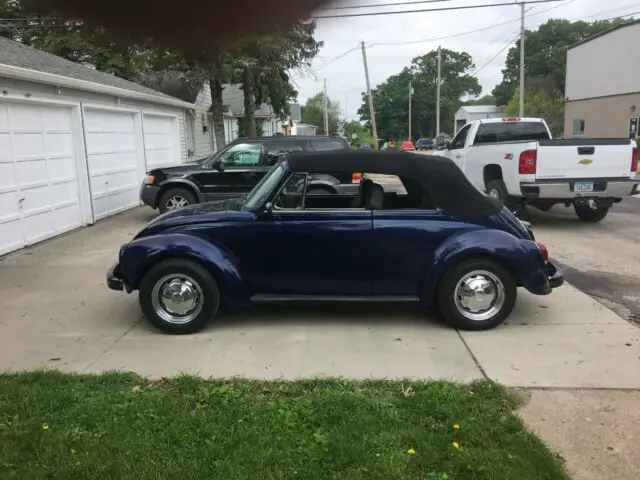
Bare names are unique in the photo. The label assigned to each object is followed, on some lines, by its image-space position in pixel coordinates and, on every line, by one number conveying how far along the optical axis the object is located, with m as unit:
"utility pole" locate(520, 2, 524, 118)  30.26
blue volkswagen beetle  5.25
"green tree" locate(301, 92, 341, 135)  80.50
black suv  12.05
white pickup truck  9.96
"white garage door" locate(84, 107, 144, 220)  11.73
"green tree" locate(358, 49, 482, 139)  68.26
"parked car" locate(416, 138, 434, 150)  61.87
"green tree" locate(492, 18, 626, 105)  60.34
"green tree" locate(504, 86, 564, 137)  52.53
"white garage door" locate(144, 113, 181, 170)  15.16
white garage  8.84
